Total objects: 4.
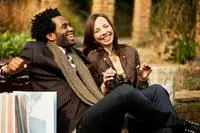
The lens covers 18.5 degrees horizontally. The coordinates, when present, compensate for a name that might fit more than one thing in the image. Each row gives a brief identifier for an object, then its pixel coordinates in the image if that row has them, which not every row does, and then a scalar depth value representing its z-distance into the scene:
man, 4.29
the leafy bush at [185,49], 9.88
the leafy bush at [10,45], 9.27
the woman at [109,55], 4.87
